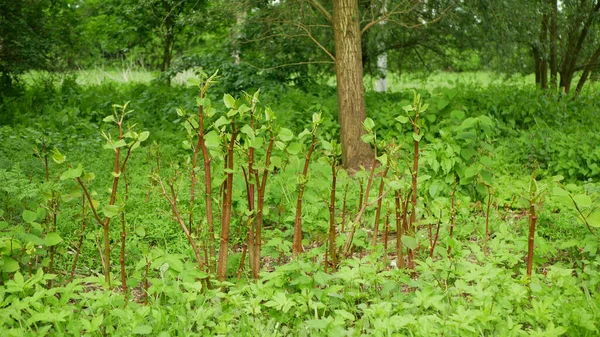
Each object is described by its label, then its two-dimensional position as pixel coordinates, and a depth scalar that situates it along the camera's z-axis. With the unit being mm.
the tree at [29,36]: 9047
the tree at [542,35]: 7957
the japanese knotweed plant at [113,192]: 2844
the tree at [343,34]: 6898
